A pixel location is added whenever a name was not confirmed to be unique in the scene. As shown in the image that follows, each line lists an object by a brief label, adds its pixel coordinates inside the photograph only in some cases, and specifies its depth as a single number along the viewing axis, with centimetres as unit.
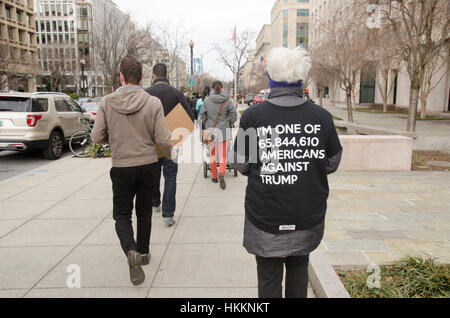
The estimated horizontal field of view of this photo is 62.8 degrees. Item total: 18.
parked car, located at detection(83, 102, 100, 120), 1918
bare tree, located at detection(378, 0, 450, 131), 1076
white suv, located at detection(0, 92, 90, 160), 1002
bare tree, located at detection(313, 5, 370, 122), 1577
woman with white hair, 223
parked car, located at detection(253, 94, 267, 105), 4205
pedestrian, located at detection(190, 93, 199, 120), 1957
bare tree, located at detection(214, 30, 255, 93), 3325
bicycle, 1105
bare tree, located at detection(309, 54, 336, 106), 1866
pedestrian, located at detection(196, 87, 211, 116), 1351
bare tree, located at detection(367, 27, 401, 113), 1471
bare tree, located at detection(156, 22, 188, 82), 3122
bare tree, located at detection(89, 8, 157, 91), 2412
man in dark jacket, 475
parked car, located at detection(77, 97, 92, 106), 2825
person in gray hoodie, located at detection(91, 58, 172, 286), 331
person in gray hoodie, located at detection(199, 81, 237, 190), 705
